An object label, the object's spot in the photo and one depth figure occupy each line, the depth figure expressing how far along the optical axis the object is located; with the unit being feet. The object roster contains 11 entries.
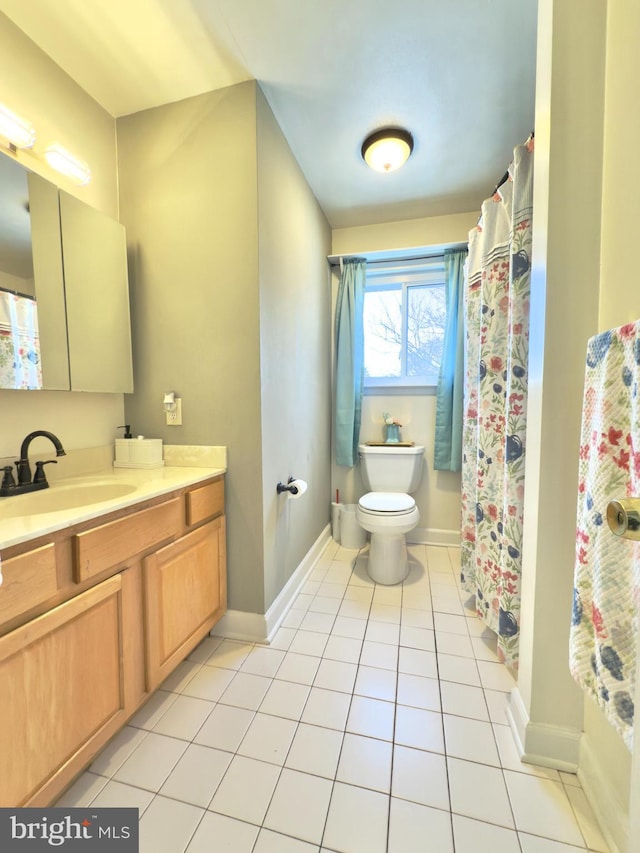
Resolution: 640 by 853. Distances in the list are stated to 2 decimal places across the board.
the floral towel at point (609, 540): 2.02
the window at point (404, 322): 8.60
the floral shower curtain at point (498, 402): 4.02
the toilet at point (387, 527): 6.49
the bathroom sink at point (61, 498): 3.64
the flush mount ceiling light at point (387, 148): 5.61
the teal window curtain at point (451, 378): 7.95
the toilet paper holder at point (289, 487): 5.59
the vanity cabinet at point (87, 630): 2.54
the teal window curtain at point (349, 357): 8.54
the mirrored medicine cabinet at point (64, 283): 3.91
